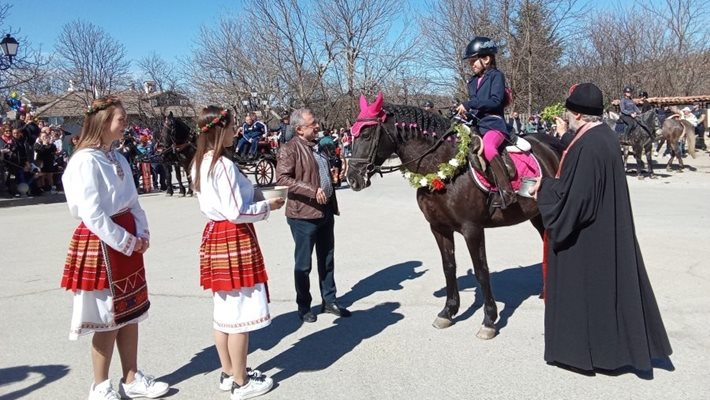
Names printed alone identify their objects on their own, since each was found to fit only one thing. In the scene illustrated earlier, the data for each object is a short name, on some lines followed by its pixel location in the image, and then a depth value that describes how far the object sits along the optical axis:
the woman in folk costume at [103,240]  3.32
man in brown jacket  5.08
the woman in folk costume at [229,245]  3.55
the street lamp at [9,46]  15.61
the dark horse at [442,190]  4.91
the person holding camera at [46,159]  17.05
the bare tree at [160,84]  31.78
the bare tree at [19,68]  18.45
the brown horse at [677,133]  16.94
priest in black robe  3.71
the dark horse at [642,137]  16.06
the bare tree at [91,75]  31.28
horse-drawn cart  17.20
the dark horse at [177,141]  14.43
